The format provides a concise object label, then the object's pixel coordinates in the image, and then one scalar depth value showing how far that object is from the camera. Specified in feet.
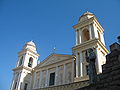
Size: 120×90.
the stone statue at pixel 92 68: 28.16
